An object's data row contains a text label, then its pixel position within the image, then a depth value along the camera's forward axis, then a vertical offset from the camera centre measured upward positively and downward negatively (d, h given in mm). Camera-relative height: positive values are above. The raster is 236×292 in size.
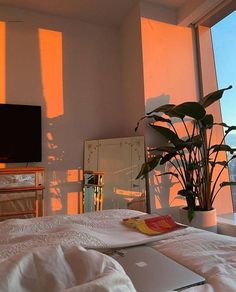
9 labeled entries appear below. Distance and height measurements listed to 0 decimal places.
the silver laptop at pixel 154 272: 589 -259
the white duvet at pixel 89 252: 461 -213
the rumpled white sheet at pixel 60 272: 432 -183
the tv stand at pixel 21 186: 2328 -80
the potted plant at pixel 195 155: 2113 +156
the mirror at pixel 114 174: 2582 +5
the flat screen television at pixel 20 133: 2559 +465
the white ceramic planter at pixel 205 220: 2115 -416
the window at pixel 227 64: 2570 +1158
